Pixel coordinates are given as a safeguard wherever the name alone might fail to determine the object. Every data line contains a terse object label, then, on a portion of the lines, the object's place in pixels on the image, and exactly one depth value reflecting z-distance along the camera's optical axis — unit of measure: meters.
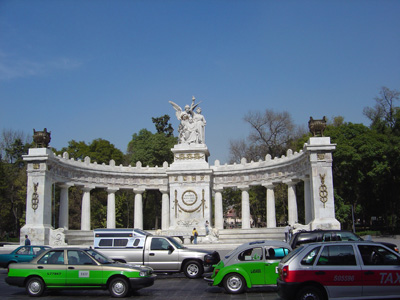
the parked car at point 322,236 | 19.39
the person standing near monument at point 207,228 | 41.28
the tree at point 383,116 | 53.62
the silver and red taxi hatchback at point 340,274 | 12.19
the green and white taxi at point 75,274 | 15.60
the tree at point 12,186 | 57.91
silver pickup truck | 20.39
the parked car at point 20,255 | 23.08
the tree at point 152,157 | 64.56
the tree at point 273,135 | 64.25
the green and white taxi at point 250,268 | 15.58
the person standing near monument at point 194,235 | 37.62
